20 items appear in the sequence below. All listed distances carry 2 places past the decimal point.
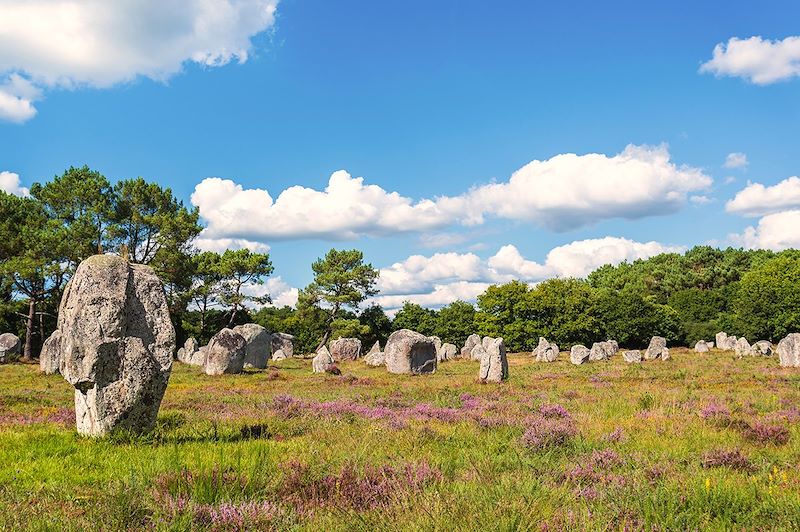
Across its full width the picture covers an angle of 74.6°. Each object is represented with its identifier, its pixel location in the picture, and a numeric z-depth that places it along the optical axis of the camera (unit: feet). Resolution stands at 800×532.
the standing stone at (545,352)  155.93
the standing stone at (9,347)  129.70
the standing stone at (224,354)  99.04
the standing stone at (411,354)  108.68
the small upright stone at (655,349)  151.53
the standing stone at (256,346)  123.85
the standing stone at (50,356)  98.04
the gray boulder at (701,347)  179.83
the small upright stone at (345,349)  176.86
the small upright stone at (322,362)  109.45
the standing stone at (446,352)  172.86
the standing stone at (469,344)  181.88
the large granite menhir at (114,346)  31.94
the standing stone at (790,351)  102.64
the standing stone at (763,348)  152.53
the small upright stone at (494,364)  82.94
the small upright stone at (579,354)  136.36
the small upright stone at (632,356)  134.84
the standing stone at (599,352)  149.28
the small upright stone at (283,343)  187.28
